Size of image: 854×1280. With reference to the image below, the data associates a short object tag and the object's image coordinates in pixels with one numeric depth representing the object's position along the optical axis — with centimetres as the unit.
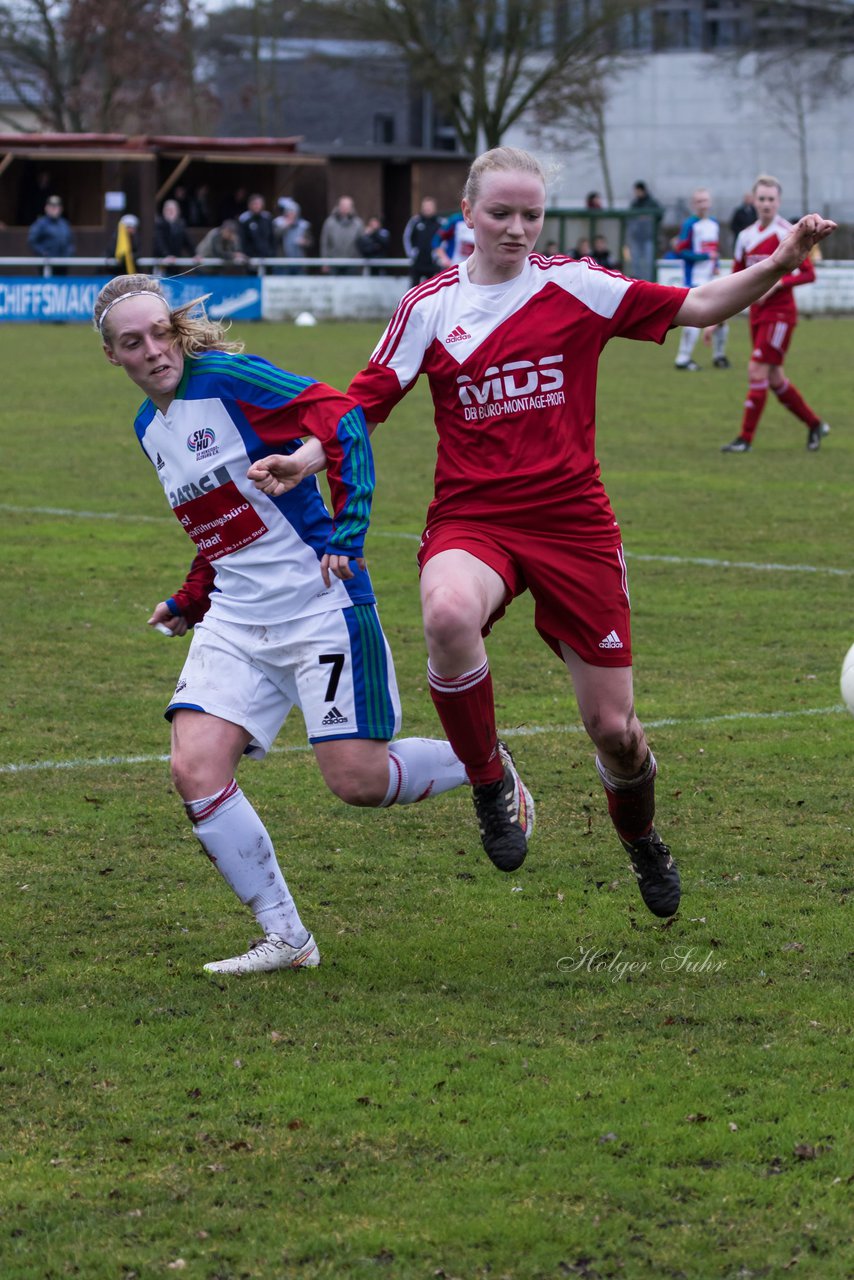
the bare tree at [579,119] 5491
